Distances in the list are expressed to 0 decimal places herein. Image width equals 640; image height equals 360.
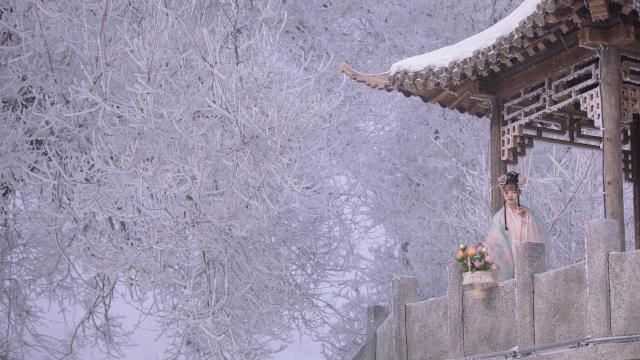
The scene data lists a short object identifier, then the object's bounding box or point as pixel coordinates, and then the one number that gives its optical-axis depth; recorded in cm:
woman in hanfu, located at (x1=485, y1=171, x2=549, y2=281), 1905
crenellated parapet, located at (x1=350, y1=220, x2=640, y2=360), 1418
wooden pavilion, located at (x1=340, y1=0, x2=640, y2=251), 1741
